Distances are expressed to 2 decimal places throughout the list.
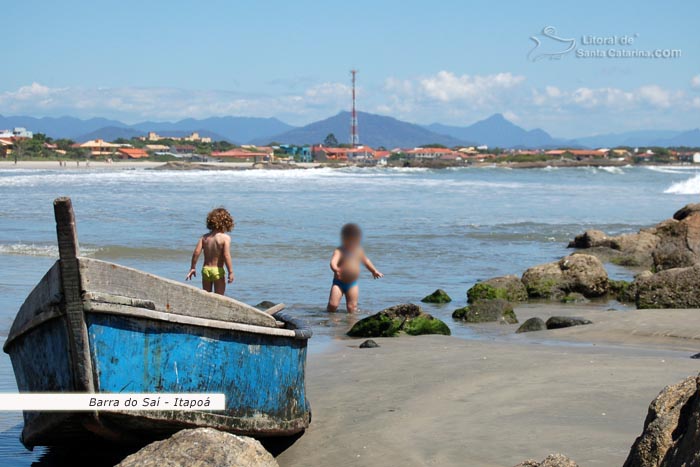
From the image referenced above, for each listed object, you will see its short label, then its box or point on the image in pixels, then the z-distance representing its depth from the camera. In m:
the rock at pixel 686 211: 20.92
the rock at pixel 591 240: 21.14
